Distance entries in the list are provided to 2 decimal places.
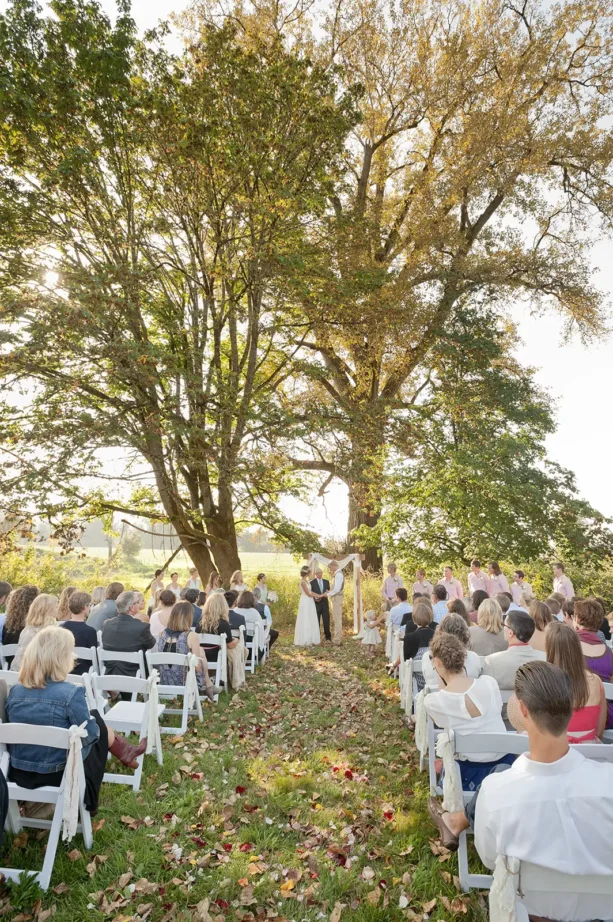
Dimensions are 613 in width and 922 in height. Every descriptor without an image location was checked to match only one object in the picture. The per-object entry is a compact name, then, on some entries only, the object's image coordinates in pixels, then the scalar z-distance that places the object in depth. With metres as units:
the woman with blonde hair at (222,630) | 8.47
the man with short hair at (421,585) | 13.19
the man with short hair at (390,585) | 14.36
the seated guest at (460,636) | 5.39
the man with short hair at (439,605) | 9.62
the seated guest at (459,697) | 4.27
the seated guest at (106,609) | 8.70
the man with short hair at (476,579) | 14.33
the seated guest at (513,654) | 5.35
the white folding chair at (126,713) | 5.17
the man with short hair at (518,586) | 13.20
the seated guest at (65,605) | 7.36
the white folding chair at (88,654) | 6.64
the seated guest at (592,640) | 5.51
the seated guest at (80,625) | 6.73
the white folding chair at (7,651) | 6.25
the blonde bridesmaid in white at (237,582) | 12.51
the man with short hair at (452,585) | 13.56
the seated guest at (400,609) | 10.02
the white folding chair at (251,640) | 10.55
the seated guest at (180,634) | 7.66
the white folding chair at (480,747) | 3.61
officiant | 14.31
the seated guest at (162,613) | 8.51
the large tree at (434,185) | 15.72
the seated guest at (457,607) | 7.80
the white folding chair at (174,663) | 6.71
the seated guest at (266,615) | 11.91
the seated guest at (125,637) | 7.00
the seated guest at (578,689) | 4.18
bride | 14.29
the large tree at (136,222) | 11.59
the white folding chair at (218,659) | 8.25
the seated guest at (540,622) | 6.75
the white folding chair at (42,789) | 3.66
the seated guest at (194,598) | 9.12
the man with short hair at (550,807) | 2.45
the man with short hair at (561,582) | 12.75
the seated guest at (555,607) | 9.12
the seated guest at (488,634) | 7.02
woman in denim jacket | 3.96
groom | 14.78
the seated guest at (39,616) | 5.88
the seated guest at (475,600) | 9.42
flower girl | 12.41
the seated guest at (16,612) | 6.55
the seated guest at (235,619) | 9.67
